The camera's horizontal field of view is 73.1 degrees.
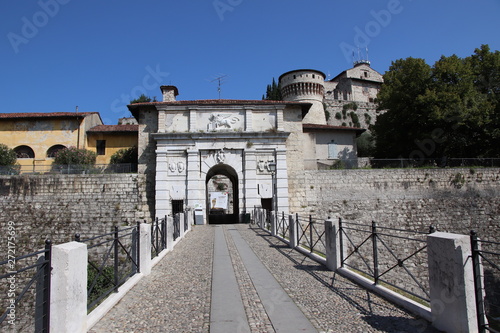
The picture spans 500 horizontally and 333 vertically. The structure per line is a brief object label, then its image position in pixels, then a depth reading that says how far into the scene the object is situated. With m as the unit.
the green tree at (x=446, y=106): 24.86
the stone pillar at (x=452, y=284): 3.93
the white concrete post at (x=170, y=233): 11.28
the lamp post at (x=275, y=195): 22.97
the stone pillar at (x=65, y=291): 3.82
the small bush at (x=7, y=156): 24.33
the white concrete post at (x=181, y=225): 14.84
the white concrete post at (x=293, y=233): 11.38
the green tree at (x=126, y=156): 26.06
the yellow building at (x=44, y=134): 26.47
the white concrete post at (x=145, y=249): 7.62
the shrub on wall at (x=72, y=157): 24.61
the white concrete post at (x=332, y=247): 7.91
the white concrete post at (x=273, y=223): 15.00
